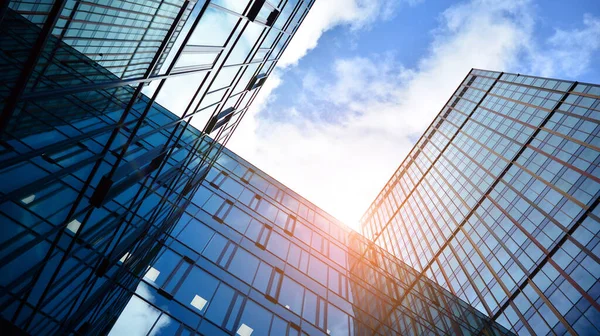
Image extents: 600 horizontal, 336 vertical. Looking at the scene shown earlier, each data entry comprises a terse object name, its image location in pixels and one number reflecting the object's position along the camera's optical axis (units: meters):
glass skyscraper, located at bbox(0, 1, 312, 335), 7.10
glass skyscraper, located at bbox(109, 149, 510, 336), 13.02
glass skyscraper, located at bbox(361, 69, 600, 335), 25.59
